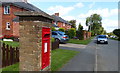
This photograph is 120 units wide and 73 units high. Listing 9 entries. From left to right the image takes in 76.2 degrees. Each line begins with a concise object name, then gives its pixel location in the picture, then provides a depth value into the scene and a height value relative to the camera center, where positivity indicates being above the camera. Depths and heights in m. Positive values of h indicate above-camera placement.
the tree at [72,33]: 17.99 +0.54
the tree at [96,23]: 48.26 +7.85
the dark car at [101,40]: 13.74 -0.87
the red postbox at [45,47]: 2.18 -0.34
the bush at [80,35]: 18.59 +0.06
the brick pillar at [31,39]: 2.04 -0.11
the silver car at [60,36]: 11.43 -0.10
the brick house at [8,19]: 13.52 +2.96
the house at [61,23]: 25.25 +4.38
